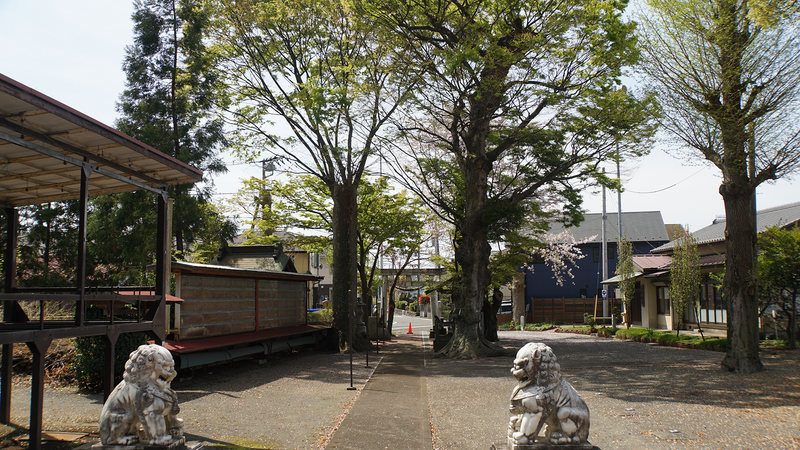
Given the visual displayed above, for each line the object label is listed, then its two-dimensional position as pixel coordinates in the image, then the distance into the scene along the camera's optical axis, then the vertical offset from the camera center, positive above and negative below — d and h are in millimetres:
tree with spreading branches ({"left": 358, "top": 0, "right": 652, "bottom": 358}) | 13602 +4941
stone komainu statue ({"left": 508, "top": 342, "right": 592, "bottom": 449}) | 4867 -1313
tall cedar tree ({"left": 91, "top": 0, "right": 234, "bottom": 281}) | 18578 +5794
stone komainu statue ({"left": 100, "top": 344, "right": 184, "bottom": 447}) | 4945 -1347
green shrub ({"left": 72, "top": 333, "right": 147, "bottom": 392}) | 9863 -1756
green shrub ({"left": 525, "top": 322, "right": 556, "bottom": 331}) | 32284 -3777
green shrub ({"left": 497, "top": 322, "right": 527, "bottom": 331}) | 34588 -4028
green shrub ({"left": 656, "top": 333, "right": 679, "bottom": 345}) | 18489 -2591
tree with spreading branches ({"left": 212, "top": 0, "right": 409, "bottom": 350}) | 16828 +6437
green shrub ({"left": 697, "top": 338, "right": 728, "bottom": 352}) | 15656 -2393
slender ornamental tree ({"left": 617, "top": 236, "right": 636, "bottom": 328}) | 24750 -259
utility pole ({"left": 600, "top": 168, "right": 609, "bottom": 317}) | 32103 +568
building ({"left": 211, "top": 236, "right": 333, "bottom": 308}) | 22297 +413
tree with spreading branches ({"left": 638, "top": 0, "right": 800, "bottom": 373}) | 10508 +3328
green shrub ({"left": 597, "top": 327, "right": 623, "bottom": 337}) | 24075 -3035
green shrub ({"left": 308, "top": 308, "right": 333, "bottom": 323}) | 23356 -2252
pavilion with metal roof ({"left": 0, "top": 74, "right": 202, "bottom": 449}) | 5734 +1342
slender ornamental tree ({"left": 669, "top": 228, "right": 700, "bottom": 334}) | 18609 -298
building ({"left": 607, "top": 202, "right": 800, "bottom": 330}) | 21453 -366
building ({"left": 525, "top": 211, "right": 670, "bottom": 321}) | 40656 -424
